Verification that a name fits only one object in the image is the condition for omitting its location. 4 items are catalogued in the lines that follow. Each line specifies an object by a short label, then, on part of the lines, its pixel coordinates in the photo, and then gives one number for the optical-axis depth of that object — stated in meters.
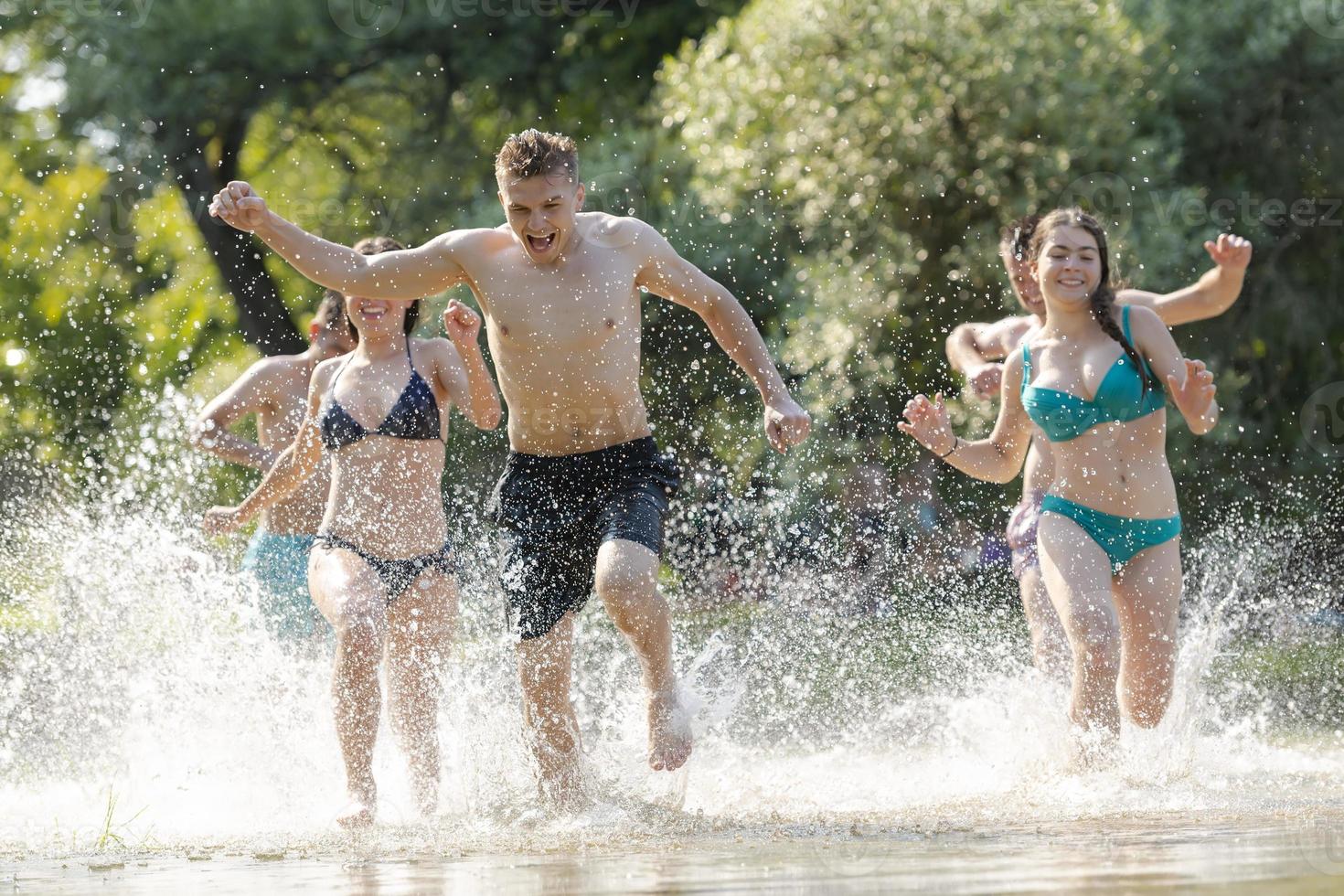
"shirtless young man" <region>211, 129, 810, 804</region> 10.96
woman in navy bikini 11.55
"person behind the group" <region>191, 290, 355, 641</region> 13.25
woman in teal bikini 11.68
